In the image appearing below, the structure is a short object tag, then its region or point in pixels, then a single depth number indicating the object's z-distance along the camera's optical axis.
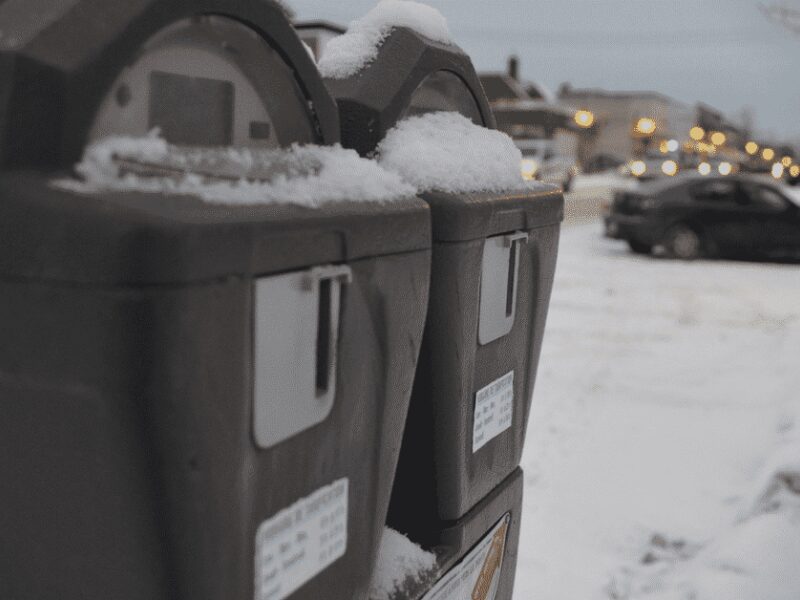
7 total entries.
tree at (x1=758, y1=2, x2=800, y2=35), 9.85
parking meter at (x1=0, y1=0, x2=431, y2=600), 0.88
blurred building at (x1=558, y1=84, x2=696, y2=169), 66.96
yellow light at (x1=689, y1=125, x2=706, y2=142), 60.88
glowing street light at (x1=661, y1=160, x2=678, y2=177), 26.44
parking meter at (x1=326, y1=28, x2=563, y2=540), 1.49
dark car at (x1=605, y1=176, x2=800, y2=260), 10.92
